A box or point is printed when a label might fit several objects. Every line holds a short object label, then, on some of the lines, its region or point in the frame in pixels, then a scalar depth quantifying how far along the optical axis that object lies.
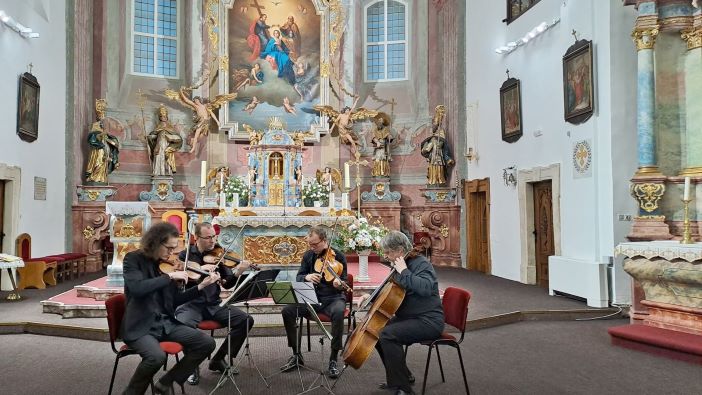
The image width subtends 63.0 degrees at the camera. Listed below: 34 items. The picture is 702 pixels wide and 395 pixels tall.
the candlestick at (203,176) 11.18
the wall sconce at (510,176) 12.05
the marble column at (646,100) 8.05
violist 5.50
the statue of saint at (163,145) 14.83
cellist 4.69
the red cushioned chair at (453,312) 4.75
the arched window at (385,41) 16.55
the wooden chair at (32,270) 10.63
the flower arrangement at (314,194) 11.49
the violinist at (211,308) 5.35
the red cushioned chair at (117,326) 4.37
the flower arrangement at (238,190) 11.38
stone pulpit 9.29
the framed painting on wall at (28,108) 10.95
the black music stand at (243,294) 4.75
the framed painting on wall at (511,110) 11.86
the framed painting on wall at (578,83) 9.13
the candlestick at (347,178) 10.95
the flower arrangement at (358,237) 9.13
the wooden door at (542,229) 10.99
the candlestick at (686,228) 6.95
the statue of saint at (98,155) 13.81
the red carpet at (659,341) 6.00
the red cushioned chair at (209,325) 5.23
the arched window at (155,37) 15.59
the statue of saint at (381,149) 15.48
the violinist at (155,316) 4.23
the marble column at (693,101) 7.88
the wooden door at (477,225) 13.71
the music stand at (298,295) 4.76
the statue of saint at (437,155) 14.77
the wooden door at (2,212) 10.78
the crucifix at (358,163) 15.20
